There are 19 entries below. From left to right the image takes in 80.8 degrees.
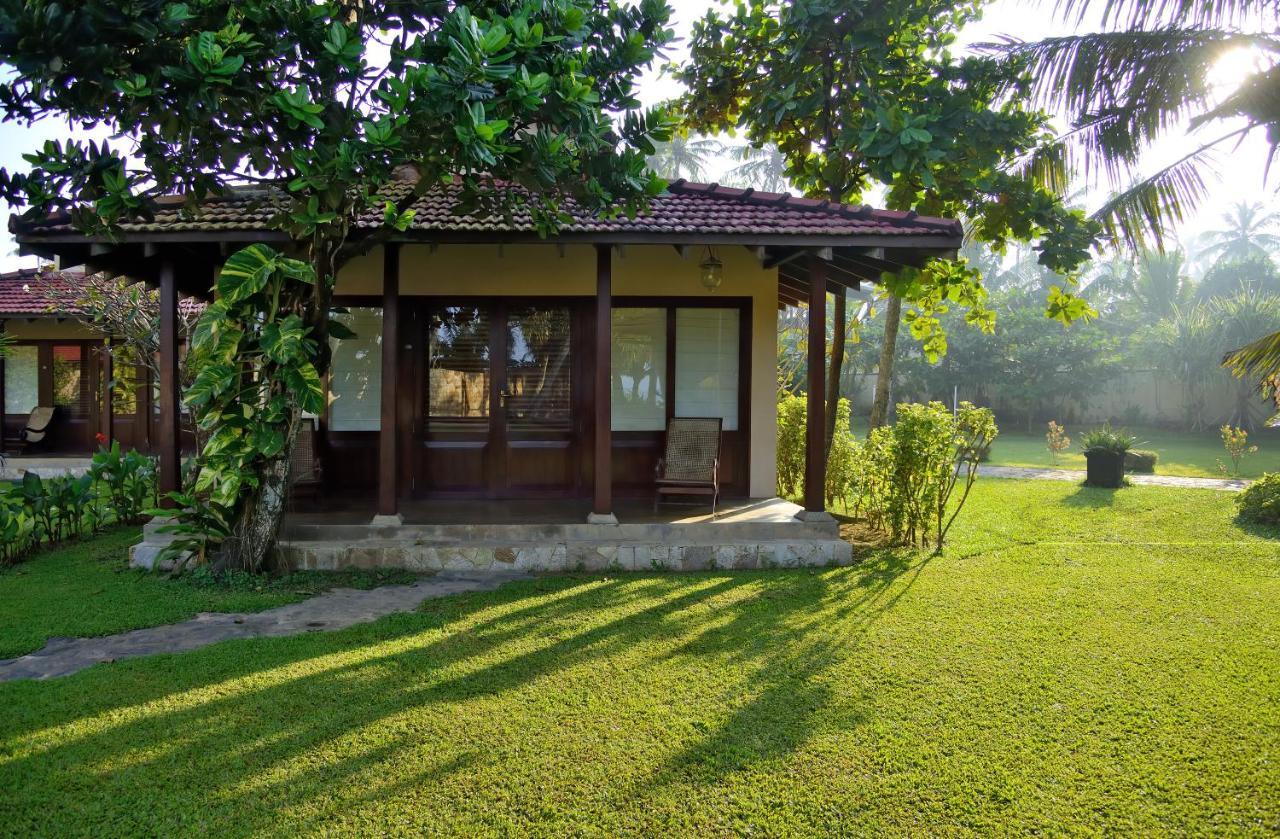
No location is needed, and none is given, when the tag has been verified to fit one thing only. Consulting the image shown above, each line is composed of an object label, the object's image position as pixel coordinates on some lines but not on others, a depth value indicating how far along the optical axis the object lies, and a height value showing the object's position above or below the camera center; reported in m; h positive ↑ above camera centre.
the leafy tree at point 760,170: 39.59 +13.70
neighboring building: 14.98 +0.41
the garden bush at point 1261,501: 9.56 -1.09
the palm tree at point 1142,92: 8.92 +4.07
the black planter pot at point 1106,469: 13.45 -0.96
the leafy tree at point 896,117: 8.25 +3.71
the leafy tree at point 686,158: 40.53 +13.99
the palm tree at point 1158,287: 41.06 +7.20
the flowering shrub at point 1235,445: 15.70 -0.58
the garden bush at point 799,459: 9.96 -0.61
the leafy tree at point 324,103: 4.32 +1.92
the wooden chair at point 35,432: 14.85 -0.55
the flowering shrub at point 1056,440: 19.08 -0.62
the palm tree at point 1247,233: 60.28 +15.21
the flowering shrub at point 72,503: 7.08 -1.04
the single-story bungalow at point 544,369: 8.41 +0.47
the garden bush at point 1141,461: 16.27 -0.96
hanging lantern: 8.09 +1.54
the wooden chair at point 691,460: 7.49 -0.52
